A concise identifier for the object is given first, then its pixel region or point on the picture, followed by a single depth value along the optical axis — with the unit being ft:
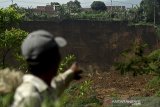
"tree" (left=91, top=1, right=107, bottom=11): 123.55
